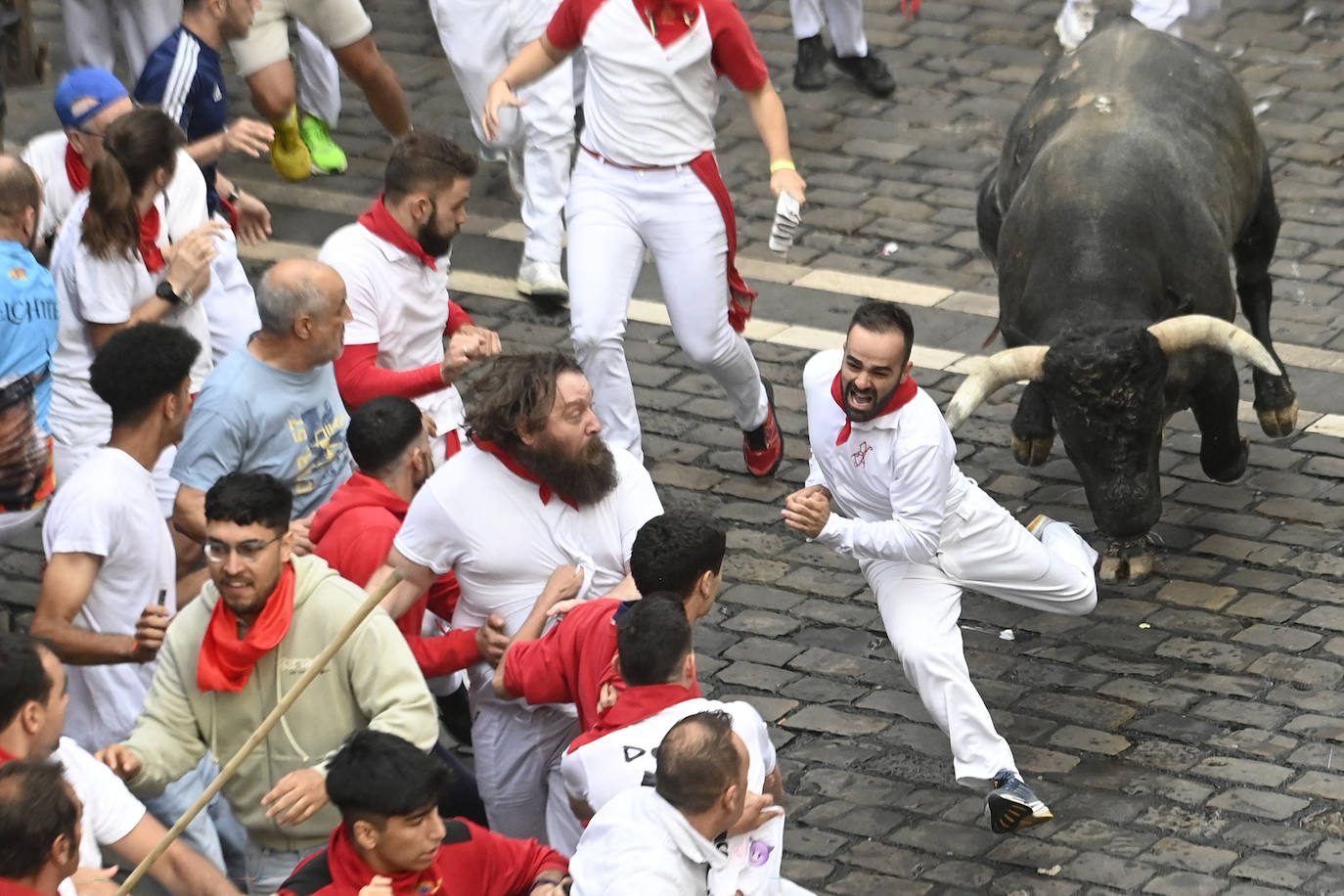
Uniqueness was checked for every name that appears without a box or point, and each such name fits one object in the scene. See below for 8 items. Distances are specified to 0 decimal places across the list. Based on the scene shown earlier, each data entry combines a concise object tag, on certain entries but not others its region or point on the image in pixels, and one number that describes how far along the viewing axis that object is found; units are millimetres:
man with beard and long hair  12156
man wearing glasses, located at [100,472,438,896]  10953
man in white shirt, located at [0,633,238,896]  9859
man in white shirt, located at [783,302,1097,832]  13352
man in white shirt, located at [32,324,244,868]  12086
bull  16141
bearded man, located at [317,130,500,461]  15281
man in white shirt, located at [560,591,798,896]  10328
